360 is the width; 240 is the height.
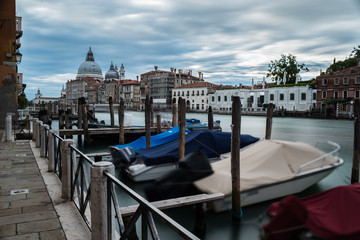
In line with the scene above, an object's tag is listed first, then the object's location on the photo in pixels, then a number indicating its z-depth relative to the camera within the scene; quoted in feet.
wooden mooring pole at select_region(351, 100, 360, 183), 25.77
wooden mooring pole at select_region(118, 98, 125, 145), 46.03
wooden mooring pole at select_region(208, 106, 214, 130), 48.89
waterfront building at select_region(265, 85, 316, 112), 158.51
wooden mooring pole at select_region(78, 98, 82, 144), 58.75
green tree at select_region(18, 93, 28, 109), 123.44
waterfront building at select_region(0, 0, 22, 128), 40.24
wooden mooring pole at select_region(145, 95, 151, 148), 35.62
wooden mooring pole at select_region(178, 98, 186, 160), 26.68
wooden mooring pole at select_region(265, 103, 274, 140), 29.09
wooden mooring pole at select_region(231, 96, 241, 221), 14.53
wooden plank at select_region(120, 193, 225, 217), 14.35
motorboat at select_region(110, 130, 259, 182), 24.86
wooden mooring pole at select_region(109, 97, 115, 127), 59.63
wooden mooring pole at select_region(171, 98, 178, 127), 53.15
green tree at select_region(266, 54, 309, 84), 163.94
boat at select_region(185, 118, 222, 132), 57.53
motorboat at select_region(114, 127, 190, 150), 36.27
